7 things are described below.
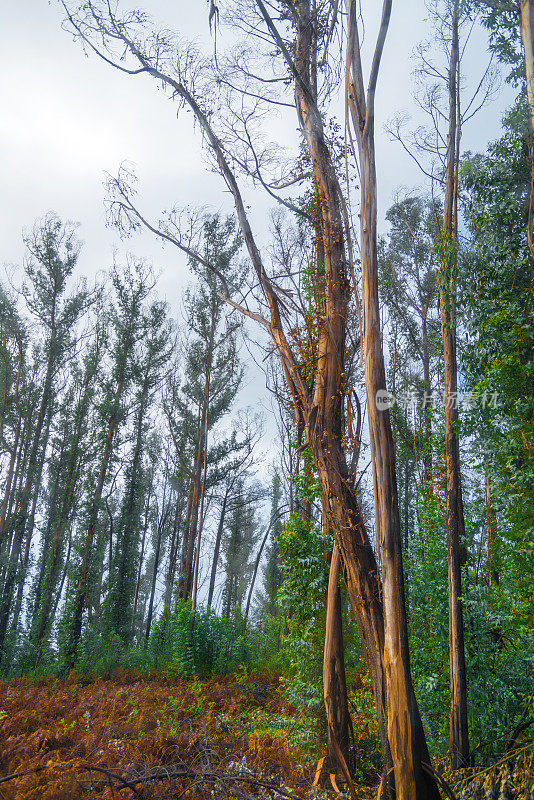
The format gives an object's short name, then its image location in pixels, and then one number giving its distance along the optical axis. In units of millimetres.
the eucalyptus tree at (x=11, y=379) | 14070
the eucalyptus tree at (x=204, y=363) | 15430
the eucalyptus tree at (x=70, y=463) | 12726
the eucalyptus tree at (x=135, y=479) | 17297
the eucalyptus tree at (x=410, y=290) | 16391
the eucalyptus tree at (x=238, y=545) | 24016
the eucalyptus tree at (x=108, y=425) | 12203
